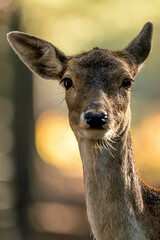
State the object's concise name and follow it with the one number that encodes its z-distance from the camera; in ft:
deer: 61.77
